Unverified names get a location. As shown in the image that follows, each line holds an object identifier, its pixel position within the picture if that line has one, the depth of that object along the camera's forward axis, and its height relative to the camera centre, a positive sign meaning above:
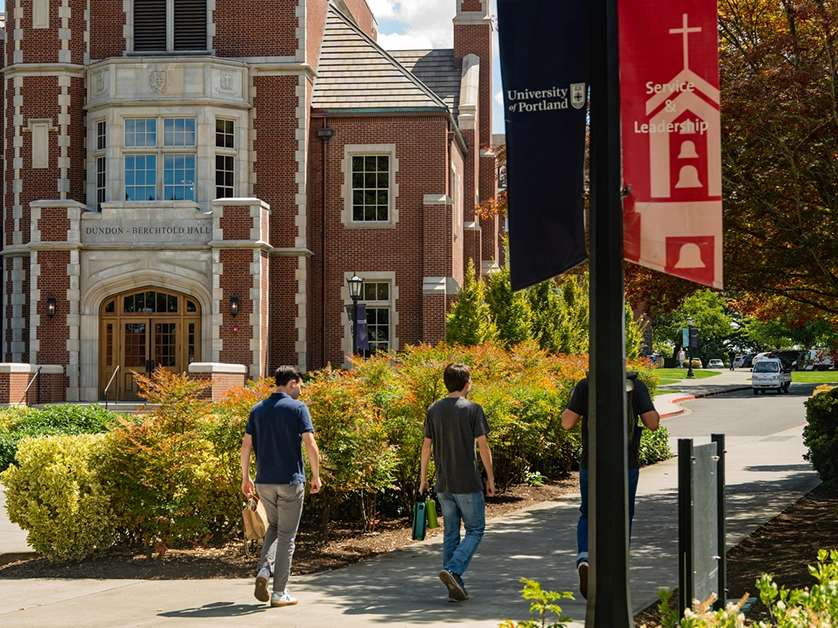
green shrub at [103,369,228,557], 9.16 -1.15
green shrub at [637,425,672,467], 16.36 -1.70
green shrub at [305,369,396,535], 9.62 -0.91
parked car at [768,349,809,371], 78.94 -1.12
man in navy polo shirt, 7.43 -0.87
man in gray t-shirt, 7.37 -0.84
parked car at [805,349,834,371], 75.62 -1.66
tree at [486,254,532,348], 28.61 +0.99
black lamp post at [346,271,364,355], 23.50 +1.30
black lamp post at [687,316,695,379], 57.07 +0.06
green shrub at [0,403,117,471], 18.08 -1.34
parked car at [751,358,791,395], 43.03 -1.39
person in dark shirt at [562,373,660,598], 7.05 -0.54
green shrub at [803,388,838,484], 13.11 -1.21
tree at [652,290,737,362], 77.75 +1.68
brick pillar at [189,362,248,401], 22.20 -0.61
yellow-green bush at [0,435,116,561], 9.22 -1.38
